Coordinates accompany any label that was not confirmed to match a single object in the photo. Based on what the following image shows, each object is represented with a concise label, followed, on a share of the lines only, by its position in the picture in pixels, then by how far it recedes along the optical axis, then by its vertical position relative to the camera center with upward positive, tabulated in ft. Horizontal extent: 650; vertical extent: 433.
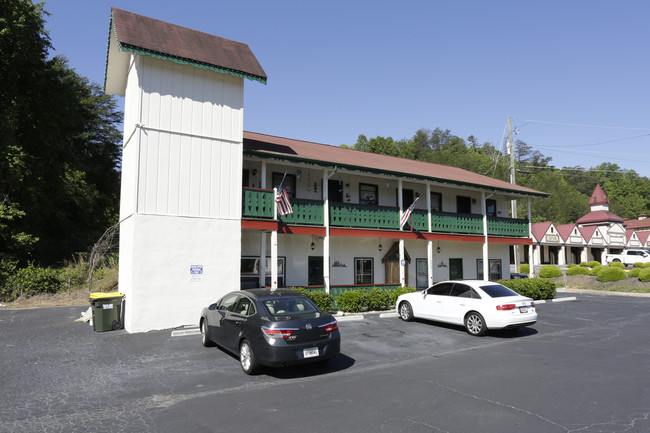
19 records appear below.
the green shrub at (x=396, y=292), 52.44 -5.59
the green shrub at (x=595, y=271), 103.24 -5.61
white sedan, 36.58 -5.49
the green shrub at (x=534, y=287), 63.67 -6.13
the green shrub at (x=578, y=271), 108.68 -5.83
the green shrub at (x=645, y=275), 89.92 -5.83
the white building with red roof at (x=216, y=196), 40.42 +6.58
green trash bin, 38.60 -5.88
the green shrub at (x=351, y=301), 49.65 -6.34
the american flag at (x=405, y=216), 58.49 +5.11
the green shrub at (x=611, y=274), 95.35 -6.02
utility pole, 92.63 +22.76
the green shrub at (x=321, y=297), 46.37 -5.54
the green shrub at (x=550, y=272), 113.32 -6.34
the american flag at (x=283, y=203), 46.50 +5.64
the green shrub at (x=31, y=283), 60.44 -4.91
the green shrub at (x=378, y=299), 51.12 -6.35
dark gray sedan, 23.67 -5.00
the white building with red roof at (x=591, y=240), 168.45 +4.74
